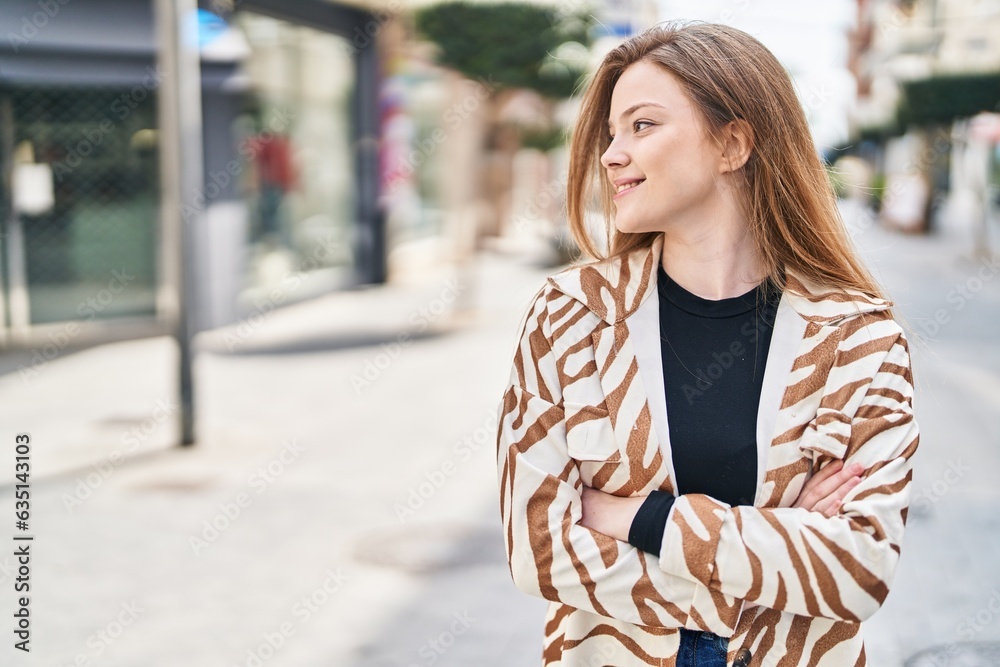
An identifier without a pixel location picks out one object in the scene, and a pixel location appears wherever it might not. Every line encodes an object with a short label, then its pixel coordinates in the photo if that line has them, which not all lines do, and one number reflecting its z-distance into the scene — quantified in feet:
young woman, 6.22
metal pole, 23.76
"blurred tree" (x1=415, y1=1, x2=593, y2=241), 52.26
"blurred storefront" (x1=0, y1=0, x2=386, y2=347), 35.01
